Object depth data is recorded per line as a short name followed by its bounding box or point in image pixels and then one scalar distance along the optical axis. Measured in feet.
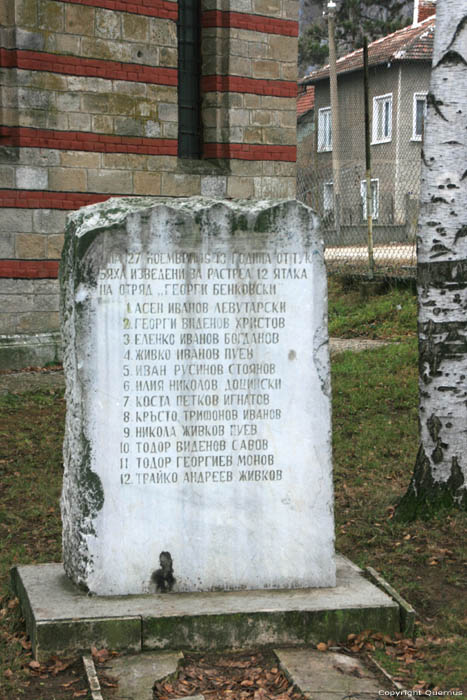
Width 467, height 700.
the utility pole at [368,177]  50.06
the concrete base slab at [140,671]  12.47
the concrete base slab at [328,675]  12.41
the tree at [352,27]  153.58
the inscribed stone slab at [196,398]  14.20
